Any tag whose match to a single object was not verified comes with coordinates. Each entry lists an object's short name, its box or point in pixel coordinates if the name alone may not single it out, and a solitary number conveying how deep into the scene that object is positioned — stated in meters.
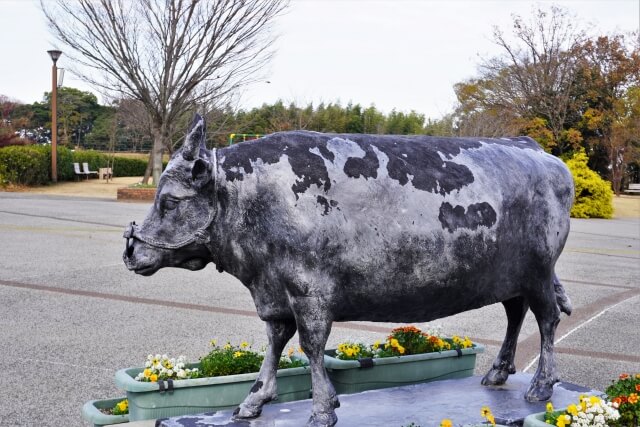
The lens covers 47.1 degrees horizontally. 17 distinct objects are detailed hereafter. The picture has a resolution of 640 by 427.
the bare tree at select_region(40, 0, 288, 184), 24.81
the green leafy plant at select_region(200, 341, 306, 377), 4.41
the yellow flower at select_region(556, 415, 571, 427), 3.37
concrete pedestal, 3.60
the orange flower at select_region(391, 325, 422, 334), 5.22
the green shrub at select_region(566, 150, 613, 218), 26.91
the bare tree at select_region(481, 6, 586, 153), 37.81
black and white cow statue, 3.30
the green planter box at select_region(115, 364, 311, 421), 4.06
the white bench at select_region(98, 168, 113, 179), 35.05
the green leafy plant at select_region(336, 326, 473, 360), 4.97
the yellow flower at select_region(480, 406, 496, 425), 3.55
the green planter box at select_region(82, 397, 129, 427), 4.06
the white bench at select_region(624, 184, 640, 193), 47.75
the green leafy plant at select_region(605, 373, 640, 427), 3.52
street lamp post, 27.86
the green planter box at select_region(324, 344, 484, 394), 4.77
